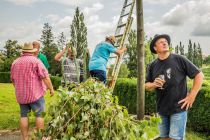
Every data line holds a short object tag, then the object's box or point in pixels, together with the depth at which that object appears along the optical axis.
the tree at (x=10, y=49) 42.62
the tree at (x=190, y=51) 78.49
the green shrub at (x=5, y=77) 26.96
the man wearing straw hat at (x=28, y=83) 3.59
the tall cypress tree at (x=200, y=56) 77.69
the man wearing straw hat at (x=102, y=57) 4.71
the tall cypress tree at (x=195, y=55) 75.61
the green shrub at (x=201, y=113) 4.95
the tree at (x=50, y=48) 31.27
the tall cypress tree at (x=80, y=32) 32.48
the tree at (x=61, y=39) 40.84
